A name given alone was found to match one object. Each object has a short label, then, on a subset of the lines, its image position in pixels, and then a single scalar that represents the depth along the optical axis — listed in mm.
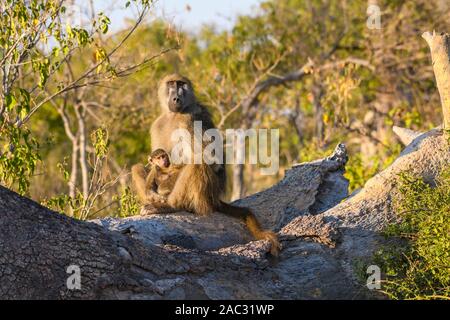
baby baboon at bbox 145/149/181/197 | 7418
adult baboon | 6969
